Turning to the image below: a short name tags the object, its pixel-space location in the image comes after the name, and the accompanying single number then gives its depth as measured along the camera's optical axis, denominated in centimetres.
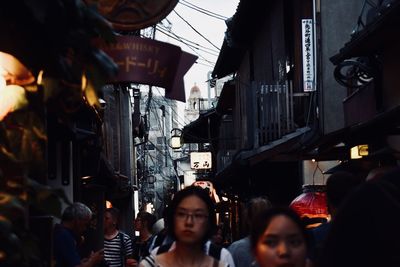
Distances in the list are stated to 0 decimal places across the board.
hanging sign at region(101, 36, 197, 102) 687
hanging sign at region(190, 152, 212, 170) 4018
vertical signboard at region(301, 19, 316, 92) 1706
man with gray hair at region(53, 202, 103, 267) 779
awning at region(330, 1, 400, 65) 959
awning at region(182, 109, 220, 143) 3856
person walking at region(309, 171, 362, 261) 605
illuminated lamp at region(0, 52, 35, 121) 400
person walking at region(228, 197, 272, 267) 743
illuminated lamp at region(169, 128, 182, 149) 3706
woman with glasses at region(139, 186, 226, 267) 526
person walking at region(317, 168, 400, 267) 304
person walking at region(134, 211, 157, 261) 1195
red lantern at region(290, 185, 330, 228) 1246
